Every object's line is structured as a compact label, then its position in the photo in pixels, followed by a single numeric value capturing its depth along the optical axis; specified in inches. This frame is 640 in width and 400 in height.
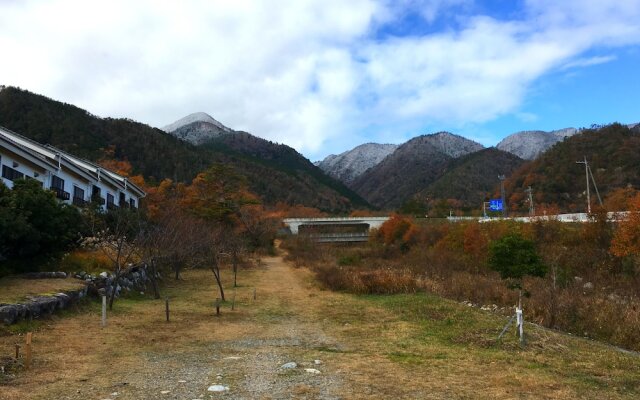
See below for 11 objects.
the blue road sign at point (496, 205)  2313.5
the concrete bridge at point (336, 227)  2751.0
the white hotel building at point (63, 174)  920.3
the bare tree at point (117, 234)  685.6
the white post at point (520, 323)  360.5
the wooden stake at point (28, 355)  299.5
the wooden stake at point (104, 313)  461.7
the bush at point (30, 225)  624.4
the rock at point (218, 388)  257.5
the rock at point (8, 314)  410.3
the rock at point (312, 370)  297.0
